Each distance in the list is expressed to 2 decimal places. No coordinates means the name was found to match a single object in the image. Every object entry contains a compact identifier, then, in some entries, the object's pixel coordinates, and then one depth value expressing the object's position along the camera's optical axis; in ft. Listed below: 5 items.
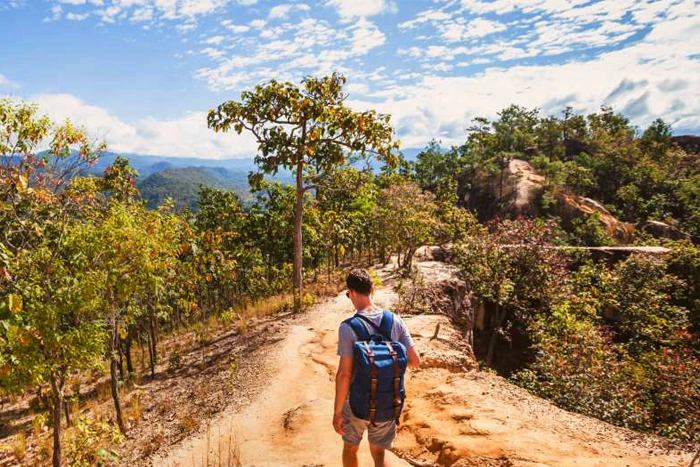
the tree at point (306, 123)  47.37
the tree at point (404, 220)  79.25
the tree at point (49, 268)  21.12
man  13.21
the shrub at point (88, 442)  22.18
